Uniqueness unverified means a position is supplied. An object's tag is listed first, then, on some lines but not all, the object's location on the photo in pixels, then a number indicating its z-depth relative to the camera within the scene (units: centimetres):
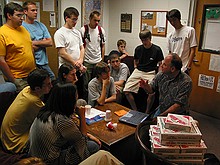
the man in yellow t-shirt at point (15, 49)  258
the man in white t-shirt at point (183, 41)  326
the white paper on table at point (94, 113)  239
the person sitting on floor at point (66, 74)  280
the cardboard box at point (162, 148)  149
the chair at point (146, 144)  145
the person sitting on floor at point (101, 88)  284
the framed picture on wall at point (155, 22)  418
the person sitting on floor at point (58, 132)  170
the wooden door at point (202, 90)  371
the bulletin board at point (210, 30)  353
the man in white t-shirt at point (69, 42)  326
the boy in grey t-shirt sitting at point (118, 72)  366
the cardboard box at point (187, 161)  151
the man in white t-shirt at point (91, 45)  372
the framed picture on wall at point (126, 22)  473
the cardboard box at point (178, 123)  152
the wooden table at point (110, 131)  200
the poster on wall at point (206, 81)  373
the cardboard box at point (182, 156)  150
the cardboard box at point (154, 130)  165
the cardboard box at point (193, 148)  148
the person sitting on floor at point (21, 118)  195
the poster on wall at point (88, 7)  461
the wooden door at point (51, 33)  419
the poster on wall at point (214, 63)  359
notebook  228
